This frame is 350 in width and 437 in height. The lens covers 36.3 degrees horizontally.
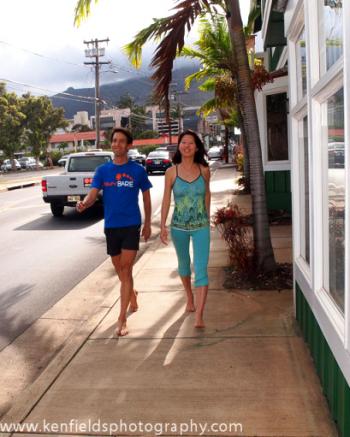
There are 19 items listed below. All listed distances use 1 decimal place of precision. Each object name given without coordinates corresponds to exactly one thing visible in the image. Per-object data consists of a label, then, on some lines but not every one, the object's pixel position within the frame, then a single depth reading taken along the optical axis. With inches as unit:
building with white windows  110.4
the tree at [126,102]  4625.0
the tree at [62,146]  3363.7
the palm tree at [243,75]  257.6
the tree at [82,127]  4761.3
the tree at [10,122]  1870.1
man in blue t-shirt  191.9
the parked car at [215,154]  2044.0
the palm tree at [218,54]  551.2
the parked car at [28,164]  2338.8
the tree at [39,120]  2087.8
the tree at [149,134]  3944.4
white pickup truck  524.7
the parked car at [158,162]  1200.8
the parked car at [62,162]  2311.8
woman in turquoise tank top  190.5
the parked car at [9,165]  2135.1
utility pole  1685.2
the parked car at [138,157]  1421.1
